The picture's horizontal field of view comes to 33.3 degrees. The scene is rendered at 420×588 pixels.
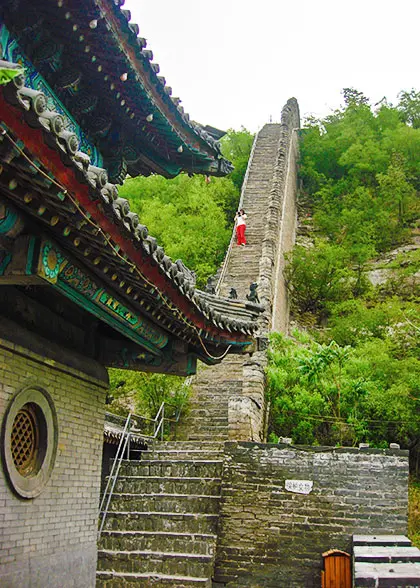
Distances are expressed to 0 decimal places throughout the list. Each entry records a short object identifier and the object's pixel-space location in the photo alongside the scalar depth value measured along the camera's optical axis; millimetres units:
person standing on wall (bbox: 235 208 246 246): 21875
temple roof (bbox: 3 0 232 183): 4969
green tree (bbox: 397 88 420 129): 31891
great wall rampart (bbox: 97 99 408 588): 8984
